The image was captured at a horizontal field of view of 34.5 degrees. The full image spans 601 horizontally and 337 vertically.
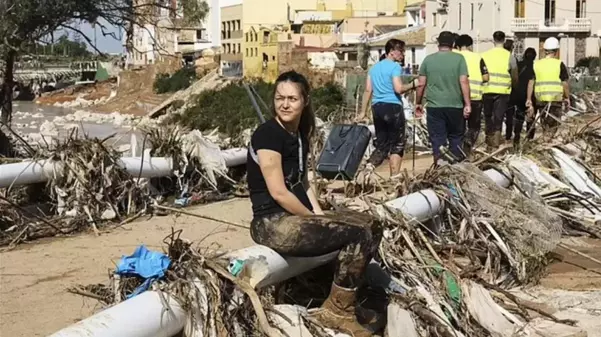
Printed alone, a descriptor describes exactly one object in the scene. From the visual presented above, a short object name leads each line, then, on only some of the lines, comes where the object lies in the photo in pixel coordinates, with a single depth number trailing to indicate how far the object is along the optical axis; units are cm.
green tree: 1509
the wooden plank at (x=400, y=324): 540
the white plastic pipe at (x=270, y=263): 496
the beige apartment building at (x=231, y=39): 7781
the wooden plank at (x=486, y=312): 573
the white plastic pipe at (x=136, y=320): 404
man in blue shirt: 1020
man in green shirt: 1001
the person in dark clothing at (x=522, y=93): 1306
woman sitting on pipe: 507
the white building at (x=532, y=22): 5731
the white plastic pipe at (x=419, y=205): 684
